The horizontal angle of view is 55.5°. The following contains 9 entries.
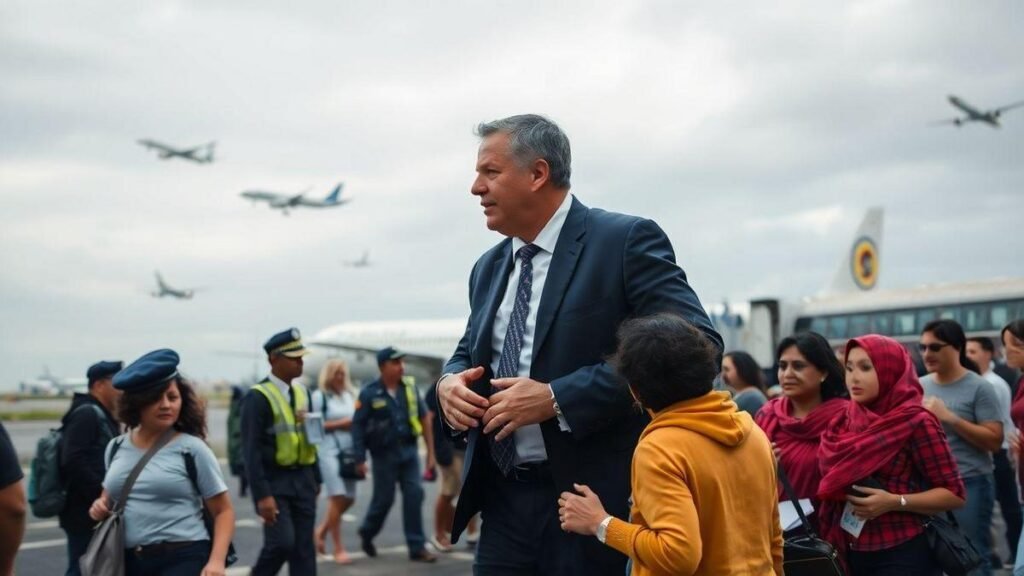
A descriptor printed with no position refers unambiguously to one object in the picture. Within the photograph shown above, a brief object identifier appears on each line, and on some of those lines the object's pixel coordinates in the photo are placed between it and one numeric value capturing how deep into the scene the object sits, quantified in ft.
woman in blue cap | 13.44
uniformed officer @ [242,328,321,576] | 20.88
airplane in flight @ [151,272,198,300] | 240.61
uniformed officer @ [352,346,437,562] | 29.30
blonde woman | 29.96
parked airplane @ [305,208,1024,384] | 83.92
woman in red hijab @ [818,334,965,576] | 12.75
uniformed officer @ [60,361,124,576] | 17.16
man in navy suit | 9.00
